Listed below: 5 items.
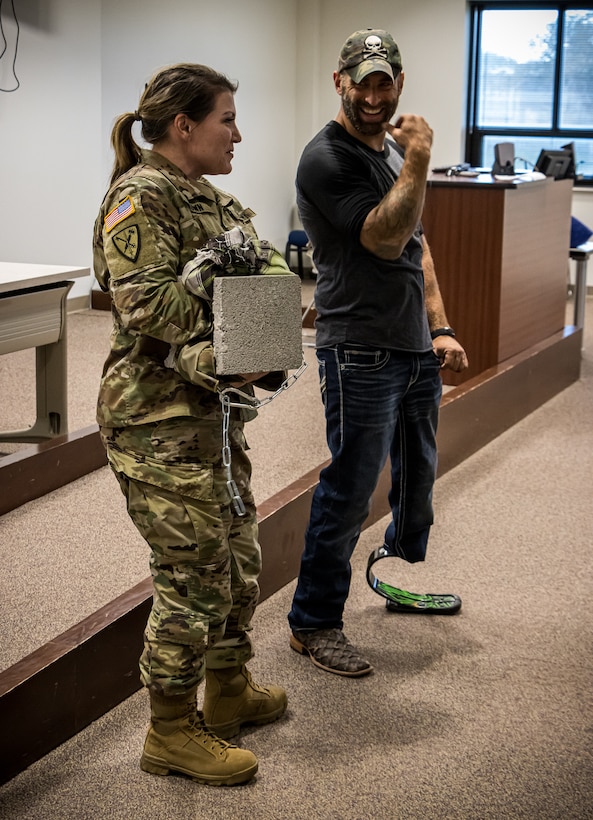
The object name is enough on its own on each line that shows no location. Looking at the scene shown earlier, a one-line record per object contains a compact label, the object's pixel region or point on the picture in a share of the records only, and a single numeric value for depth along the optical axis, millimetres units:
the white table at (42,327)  3752
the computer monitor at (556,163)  5641
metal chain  1738
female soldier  1695
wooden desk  4691
